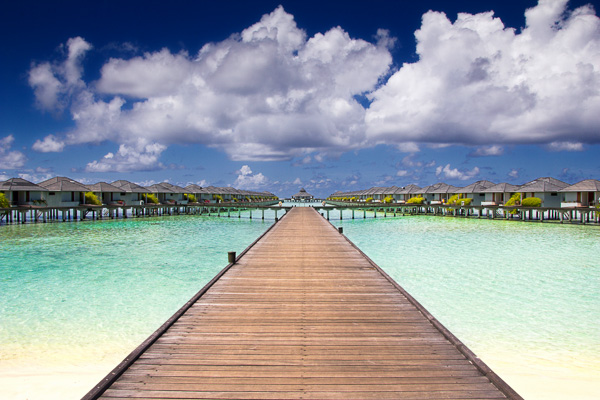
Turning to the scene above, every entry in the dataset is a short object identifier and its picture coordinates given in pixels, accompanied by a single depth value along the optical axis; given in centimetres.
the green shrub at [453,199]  4636
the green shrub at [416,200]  5100
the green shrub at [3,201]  2900
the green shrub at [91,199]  3784
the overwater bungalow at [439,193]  4974
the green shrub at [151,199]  4625
